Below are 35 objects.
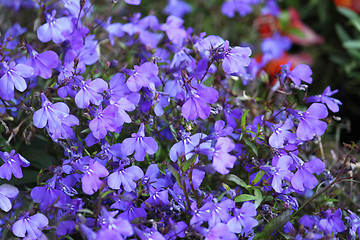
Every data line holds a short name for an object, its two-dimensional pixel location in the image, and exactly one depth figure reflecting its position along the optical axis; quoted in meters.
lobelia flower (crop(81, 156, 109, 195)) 0.44
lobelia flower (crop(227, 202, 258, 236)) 0.44
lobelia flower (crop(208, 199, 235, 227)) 0.44
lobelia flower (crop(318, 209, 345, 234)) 0.45
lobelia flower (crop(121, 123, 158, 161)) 0.45
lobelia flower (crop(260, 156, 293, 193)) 0.44
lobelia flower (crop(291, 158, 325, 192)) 0.45
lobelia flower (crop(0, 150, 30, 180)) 0.45
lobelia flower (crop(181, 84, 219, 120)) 0.44
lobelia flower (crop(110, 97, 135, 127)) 0.44
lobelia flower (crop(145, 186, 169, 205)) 0.45
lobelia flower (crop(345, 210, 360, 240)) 0.45
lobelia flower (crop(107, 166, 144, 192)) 0.44
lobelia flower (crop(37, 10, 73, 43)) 0.48
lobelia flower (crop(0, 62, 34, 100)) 0.45
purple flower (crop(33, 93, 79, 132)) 0.44
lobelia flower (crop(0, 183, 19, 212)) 0.44
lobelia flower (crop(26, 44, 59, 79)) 0.46
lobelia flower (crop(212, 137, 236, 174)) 0.43
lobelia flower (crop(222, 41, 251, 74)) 0.45
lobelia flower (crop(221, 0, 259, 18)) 0.61
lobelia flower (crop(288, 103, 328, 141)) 0.45
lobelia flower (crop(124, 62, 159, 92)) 0.45
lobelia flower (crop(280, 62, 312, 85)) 0.47
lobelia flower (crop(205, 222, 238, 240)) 0.43
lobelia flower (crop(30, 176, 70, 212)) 0.44
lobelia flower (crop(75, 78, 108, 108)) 0.45
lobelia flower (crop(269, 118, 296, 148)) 0.45
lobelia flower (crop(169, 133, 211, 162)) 0.44
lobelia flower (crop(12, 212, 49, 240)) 0.44
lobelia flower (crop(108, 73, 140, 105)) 0.45
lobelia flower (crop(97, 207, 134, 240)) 0.41
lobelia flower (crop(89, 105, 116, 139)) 0.44
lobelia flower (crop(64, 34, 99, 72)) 0.47
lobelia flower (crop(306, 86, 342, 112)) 0.47
